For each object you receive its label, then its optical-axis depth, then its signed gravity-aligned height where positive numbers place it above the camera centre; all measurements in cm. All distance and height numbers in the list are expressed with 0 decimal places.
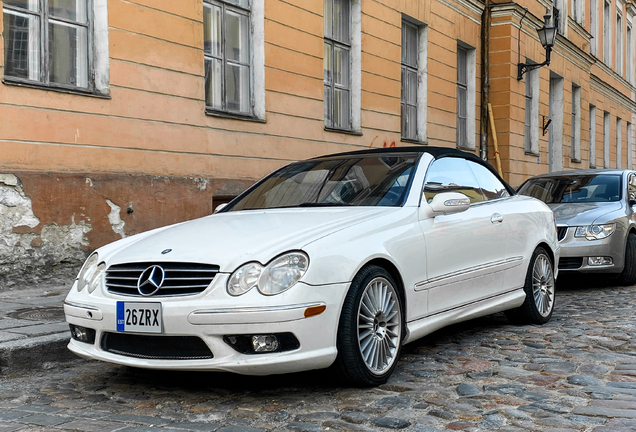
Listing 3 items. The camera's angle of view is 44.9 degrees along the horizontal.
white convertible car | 394 -47
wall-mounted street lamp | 1803 +370
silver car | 888 -30
